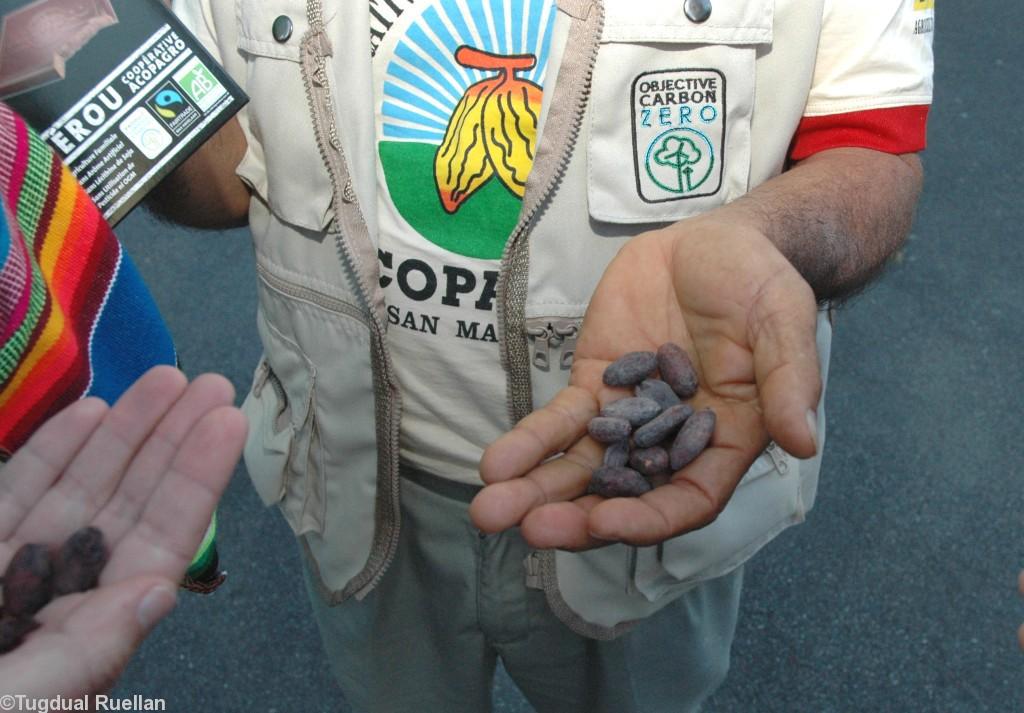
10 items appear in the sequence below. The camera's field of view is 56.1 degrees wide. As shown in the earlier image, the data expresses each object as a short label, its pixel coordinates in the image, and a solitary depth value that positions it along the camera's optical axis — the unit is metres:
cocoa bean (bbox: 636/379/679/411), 0.93
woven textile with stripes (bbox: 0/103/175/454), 0.83
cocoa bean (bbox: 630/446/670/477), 0.93
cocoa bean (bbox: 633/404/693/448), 0.94
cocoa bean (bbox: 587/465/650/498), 0.88
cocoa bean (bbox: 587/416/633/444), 0.91
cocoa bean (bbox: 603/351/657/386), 0.93
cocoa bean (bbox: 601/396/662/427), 0.92
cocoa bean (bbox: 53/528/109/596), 0.79
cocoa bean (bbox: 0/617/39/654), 0.78
